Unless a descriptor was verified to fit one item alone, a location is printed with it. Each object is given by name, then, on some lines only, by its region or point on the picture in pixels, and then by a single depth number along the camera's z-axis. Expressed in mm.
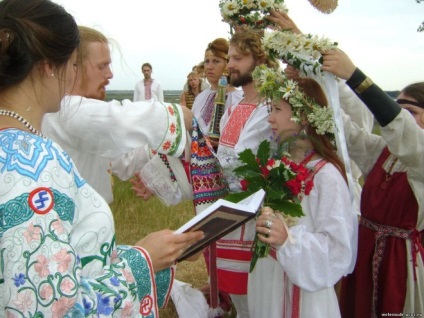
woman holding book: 1114
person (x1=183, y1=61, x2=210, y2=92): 7642
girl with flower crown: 2291
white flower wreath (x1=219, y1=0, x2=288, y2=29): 3080
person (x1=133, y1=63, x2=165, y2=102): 13047
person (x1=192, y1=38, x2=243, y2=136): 4711
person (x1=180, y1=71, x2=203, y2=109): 8602
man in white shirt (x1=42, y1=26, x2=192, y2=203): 2156
